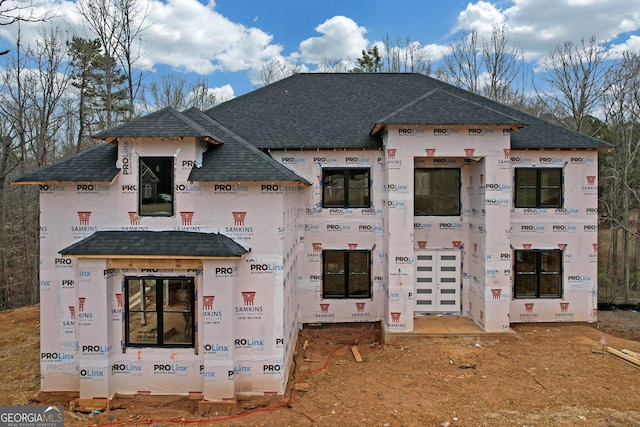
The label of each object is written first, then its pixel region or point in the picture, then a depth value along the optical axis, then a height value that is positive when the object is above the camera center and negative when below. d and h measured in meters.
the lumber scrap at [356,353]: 10.12 -4.25
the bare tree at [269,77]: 30.11 +10.48
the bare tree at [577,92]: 22.58 +6.99
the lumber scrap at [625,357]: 9.34 -4.01
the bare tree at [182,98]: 27.27 +8.31
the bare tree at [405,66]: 29.27 +11.11
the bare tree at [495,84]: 25.47 +8.54
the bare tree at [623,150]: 21.94 +3.47
